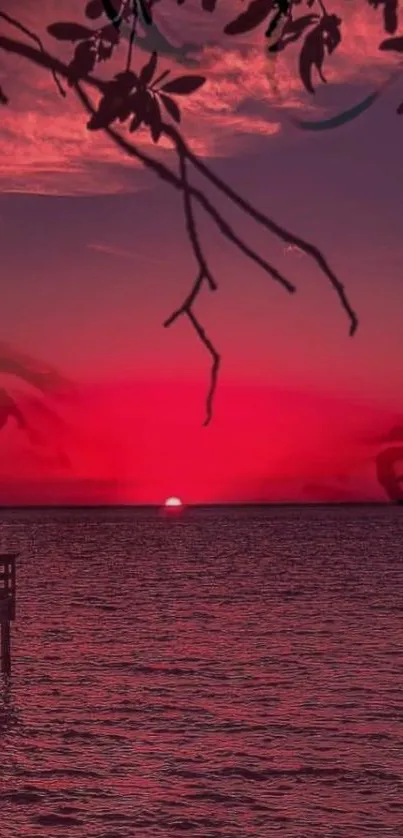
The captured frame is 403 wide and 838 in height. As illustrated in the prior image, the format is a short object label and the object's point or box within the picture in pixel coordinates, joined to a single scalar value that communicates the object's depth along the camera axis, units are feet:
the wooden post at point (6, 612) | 117.60
